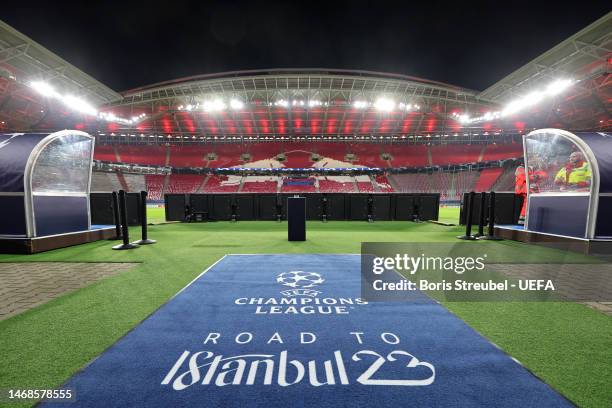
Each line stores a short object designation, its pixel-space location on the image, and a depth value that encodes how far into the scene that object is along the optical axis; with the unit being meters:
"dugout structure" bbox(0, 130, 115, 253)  6.24
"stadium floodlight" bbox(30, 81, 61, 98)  22.30
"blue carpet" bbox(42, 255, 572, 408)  1.72
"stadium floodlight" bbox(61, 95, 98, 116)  26.05
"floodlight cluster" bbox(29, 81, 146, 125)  22.72
